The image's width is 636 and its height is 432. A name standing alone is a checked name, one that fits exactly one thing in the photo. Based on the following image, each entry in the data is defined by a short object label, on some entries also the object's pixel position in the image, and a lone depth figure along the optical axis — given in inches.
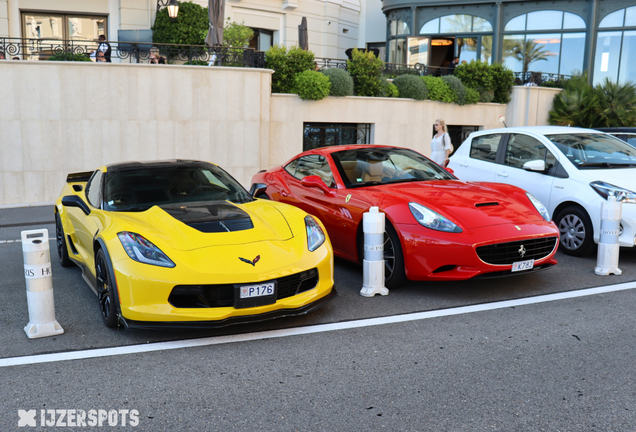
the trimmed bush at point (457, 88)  728.3
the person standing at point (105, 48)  539.5
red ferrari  213.5
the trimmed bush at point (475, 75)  754.2
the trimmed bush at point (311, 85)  614.9
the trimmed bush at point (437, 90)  714.8
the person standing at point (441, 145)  469.4
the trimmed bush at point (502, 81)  770.8
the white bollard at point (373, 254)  216.1
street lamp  655.8
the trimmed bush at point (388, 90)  684.1
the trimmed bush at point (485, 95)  768.3
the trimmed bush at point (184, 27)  669.3
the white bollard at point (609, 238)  252.5
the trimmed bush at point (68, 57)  523.2
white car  277.6
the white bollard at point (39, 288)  174.2
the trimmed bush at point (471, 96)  737.6
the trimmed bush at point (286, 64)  612.1
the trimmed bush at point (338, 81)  634.8
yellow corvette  170.1
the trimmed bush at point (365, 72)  662.5
